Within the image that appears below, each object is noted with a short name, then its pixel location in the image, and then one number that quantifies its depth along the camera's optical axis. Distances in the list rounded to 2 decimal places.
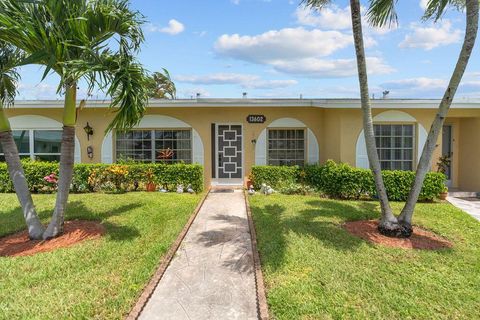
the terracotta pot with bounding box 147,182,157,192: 11.45
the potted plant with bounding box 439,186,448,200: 10.73
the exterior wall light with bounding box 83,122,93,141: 12.73
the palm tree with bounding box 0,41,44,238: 6.32
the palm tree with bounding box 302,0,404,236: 6.76
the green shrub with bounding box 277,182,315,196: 11.19
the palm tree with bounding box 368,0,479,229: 6.22
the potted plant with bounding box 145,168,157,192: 11.38
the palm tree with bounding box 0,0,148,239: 5.34
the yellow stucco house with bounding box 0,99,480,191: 12.12
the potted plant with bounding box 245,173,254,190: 12.21
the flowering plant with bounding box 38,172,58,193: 11.05
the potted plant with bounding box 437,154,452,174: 12.03
